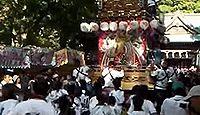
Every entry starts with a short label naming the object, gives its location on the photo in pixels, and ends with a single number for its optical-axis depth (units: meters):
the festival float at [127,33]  21.86
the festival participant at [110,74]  16.66
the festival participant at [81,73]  17.64
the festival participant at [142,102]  7.76
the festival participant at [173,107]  7.15
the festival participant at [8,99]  7.34
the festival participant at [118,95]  11.28
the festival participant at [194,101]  5.39
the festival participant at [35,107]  5.77
